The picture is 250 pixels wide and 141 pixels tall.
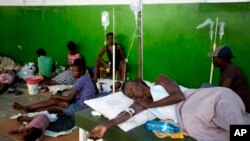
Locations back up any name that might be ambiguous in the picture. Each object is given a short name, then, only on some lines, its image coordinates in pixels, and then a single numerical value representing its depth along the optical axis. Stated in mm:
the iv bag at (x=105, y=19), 3793
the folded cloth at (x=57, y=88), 4083
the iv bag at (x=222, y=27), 3040
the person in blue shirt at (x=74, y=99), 2855
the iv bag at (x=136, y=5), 2240
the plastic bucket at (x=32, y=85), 3936
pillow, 1902
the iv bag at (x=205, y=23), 3128
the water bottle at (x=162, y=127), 1808
